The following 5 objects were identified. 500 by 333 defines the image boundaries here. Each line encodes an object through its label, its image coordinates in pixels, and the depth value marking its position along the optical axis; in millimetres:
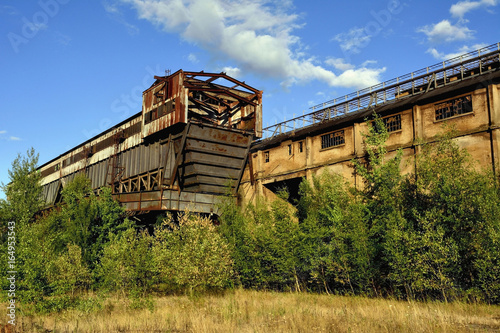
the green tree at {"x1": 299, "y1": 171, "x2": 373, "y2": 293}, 17156
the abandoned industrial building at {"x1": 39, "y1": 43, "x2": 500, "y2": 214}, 22219
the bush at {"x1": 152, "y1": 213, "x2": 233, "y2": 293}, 17531
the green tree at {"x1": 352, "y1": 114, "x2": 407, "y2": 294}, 16594
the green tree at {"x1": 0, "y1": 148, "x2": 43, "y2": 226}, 34469
